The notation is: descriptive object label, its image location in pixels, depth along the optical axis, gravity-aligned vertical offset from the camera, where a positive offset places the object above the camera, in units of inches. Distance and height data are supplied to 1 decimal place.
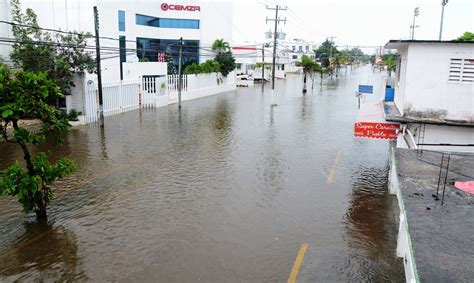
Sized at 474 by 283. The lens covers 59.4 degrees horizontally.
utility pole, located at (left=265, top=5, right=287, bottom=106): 1590.8 +183.9
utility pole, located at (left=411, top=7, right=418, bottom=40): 1819.8 +246.0
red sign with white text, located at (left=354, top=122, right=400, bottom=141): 539.2 -79.2
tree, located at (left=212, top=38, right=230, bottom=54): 2090.8 +93.3
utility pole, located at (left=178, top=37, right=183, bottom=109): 1307.8 -82.8
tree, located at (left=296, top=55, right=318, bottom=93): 2082.9 +15.3
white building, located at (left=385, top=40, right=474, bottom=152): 505.4 -33.3
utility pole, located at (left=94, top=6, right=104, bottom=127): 869.7 -11.4
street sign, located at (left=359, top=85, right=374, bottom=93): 1081.9 -53.8
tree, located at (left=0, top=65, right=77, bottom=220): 360.5 -60.2
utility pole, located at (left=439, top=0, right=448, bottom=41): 1067.5 +157.6
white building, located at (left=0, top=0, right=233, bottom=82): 1456.7 +186.2
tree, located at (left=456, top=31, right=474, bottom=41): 1060.5 +87.4
